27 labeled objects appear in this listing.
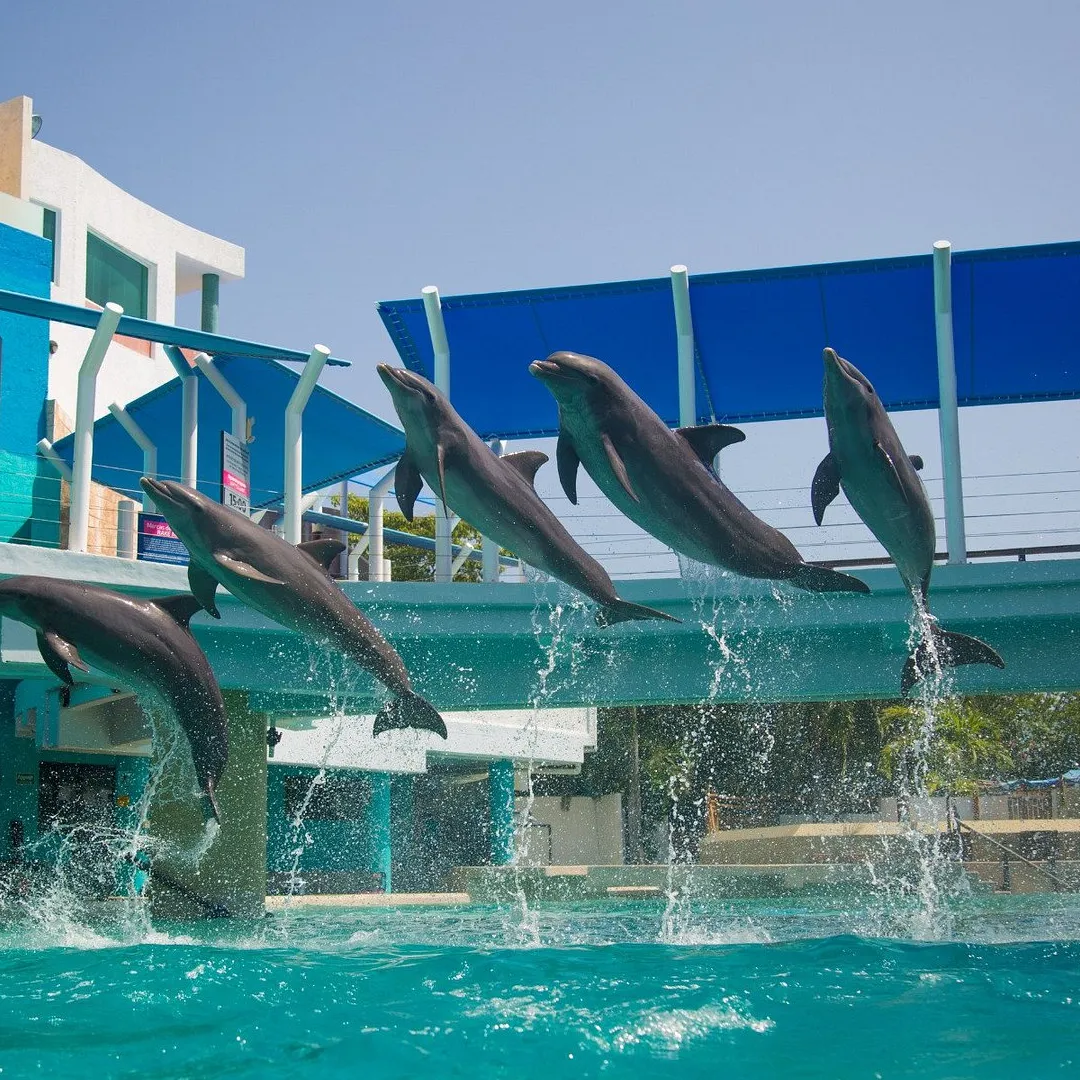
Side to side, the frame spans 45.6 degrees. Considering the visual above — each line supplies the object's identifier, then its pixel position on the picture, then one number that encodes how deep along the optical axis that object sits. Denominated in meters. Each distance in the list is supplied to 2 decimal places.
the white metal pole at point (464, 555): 17.70
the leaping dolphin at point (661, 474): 7.60
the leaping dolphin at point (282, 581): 7.97
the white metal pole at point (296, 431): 13.20
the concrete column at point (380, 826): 25.95
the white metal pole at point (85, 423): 11.69
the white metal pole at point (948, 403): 13.39
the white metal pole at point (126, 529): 13.50
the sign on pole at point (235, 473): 13.34
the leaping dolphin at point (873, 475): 7.79
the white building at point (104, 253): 21.38
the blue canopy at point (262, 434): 16.73
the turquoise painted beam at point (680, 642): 12.71
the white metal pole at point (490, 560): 13.79
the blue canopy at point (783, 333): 14.48
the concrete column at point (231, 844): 15.31
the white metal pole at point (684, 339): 13.87
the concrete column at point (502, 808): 29.22
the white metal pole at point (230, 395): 14.87
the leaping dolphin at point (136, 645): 8.15
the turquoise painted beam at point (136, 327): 12.49
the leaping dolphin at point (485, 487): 7.89
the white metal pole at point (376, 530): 14.71
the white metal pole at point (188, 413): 14.43
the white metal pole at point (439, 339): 14.32
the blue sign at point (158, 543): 12.16
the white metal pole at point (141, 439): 17.53
